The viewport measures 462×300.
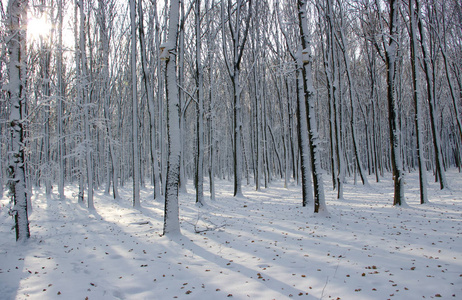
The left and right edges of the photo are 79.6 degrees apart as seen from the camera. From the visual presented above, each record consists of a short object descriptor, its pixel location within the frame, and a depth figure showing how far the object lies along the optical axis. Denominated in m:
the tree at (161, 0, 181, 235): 6.83
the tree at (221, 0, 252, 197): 13.76
